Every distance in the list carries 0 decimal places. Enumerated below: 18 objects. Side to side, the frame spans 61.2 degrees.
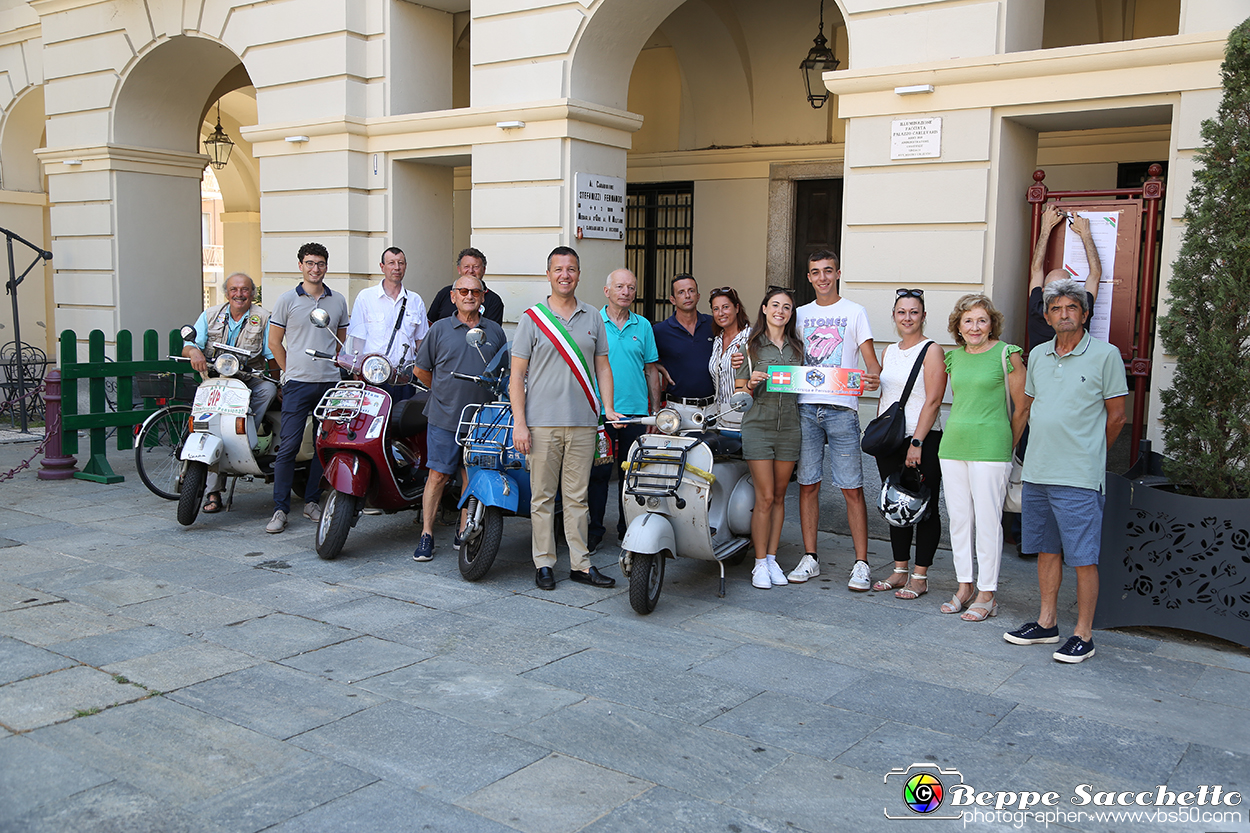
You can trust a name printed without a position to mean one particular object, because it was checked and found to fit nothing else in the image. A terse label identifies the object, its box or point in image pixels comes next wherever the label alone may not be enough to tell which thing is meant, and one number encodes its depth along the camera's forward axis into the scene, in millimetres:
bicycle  7961
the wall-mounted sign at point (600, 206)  9141
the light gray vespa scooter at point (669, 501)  5492
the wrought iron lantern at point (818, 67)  10016
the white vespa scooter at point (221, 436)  7250
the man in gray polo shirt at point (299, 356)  7355
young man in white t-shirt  6113
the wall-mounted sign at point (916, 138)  7137
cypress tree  5062
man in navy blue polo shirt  7000
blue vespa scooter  6098
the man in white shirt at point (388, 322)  7480
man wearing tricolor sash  5883
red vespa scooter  6590
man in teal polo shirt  6754
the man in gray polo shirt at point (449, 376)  6566
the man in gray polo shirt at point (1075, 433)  4938
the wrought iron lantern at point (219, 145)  16234
